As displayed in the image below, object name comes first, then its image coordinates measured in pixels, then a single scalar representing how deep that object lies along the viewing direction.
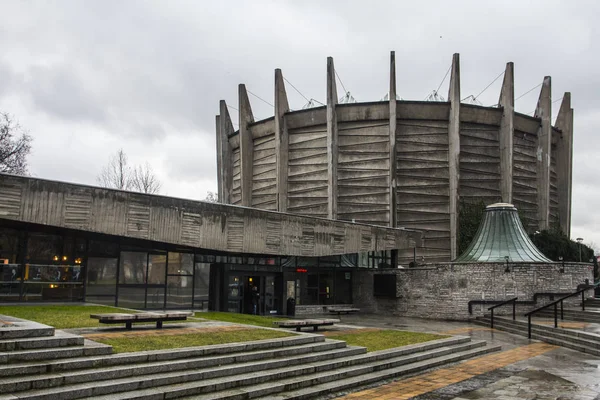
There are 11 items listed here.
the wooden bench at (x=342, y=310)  23.96
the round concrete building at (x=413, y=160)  35.88
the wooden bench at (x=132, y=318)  10.24
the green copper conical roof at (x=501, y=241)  24.17
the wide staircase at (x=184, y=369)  6.72
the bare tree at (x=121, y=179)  42.65
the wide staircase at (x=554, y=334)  13.68
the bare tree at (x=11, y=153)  28.36
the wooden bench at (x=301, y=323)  12.56
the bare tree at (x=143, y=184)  43.97
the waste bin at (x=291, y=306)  22.72
